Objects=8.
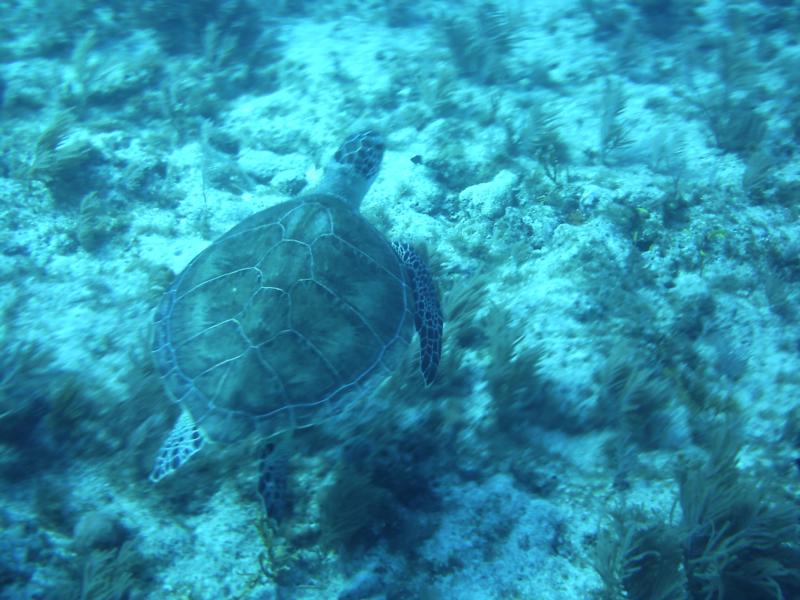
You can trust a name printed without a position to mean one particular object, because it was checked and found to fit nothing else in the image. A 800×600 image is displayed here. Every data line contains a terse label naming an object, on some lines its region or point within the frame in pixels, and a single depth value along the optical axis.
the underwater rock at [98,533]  2.33
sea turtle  2.37
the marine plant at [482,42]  6.06
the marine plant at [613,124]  4.71
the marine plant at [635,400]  2.85
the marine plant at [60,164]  4.61
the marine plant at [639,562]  2.20
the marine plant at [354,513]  2.43
